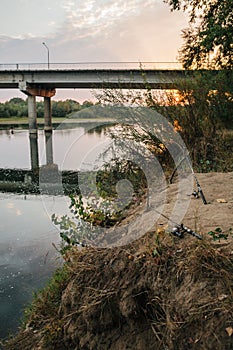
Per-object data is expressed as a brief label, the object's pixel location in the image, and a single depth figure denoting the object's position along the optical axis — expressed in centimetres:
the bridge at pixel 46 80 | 3734
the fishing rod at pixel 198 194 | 493
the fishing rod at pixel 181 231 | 374
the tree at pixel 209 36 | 1233
